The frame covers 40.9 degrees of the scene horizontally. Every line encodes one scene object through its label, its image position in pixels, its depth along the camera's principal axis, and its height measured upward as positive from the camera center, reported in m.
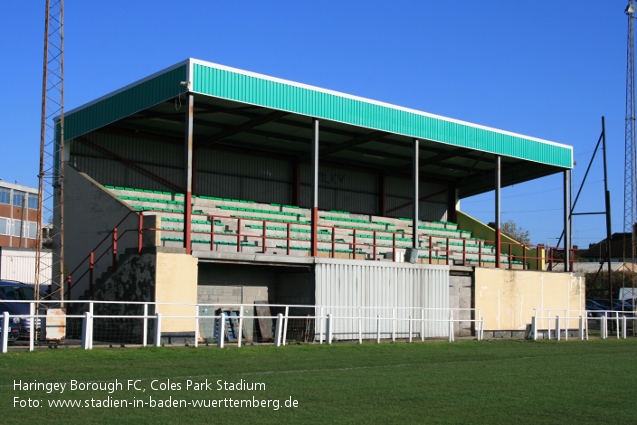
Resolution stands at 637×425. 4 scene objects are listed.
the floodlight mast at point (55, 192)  27.38 +3.21
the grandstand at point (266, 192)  26.69 +3.99
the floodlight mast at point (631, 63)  52.47 +14.35
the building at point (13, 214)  88.25 +7.19
